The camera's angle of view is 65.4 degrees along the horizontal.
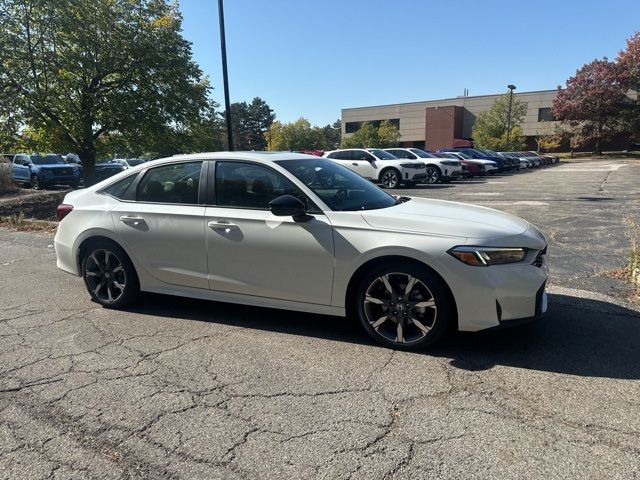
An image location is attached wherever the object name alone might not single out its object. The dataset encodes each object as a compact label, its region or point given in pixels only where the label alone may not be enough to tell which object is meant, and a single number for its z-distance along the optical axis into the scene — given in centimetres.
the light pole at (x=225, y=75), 1141
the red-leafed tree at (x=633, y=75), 5453
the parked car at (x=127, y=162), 3085
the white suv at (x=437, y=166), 2358
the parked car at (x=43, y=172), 2347
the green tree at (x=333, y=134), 12544
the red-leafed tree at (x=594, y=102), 5612
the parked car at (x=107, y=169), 2441
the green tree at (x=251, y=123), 10862
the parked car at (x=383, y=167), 2027
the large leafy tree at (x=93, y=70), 1444
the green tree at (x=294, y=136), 8031
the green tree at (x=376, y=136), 7400
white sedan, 371
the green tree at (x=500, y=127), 6225
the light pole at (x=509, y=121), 5981
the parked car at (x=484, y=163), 2906
